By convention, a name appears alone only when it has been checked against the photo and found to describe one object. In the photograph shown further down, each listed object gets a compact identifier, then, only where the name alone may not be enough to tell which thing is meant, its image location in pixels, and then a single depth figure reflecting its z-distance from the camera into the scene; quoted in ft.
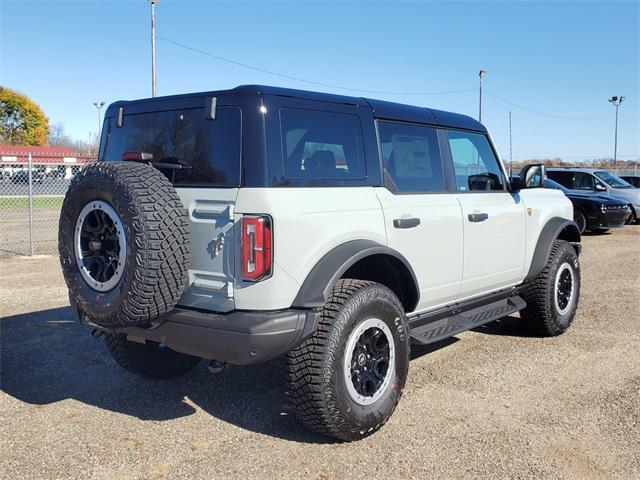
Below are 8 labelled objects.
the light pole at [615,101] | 151.02
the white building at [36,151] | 158.82
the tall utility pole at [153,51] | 85.56
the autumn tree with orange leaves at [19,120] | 214.28
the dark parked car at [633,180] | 67.39
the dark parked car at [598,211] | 48.47
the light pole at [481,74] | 131.44
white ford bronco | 10.55
